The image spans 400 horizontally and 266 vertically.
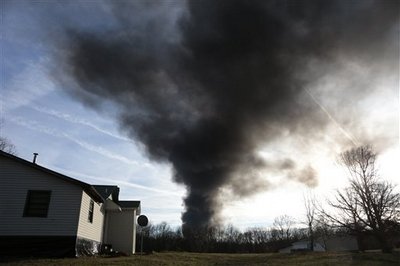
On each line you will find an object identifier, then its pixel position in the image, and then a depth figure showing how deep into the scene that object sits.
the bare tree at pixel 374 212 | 28.59
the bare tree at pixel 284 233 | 99.29
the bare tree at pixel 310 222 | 52.89
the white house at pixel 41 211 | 18.11
